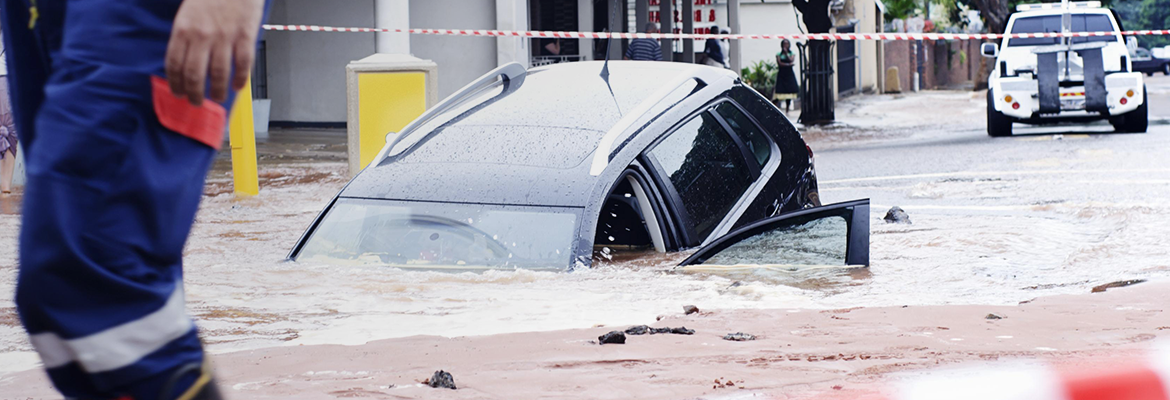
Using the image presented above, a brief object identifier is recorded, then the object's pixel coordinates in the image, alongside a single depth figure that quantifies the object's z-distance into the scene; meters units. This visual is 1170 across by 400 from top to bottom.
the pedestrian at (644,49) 20.11
